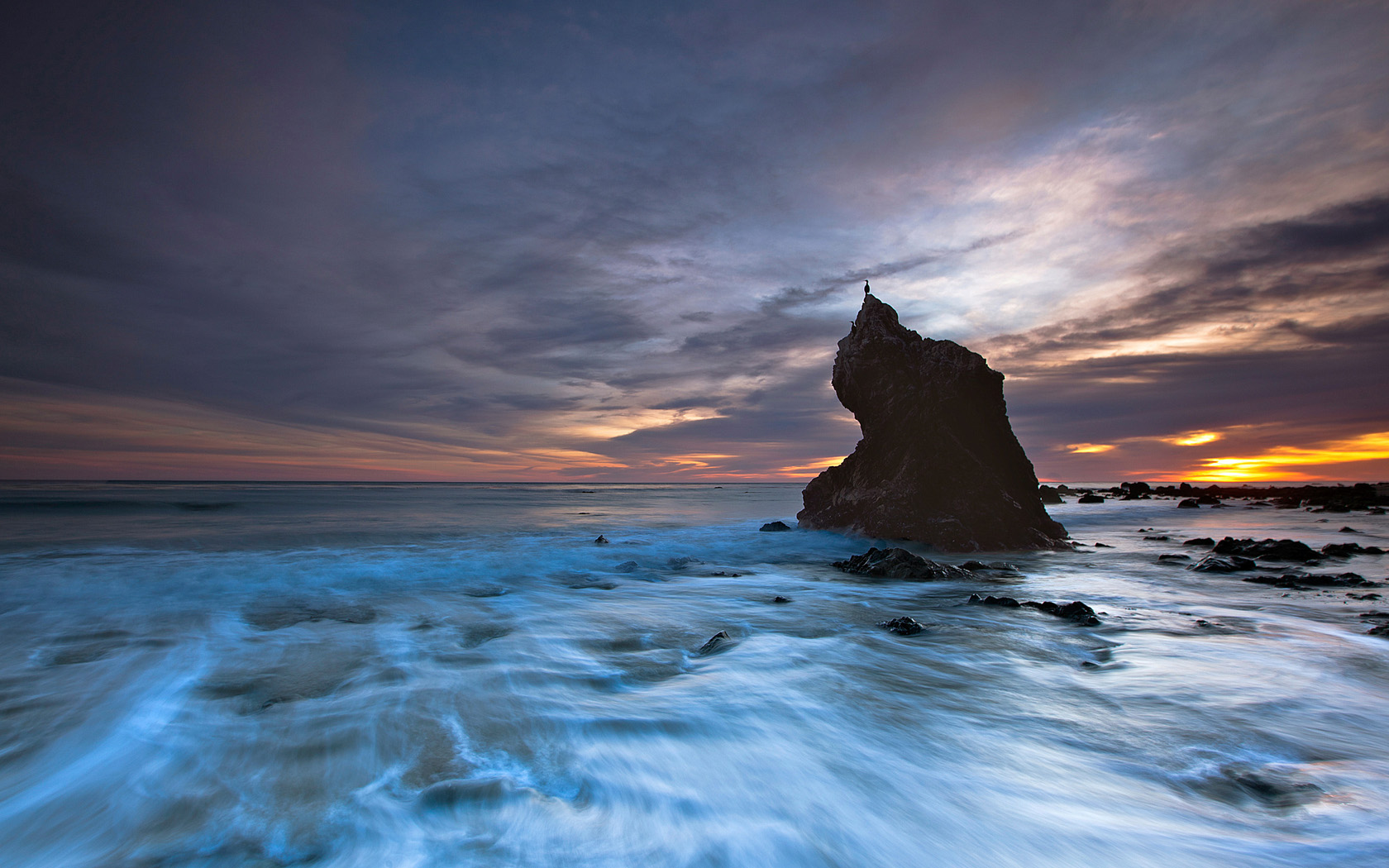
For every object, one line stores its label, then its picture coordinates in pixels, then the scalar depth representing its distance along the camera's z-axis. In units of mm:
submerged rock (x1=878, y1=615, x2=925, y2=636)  6773
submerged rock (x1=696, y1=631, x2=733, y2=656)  6402
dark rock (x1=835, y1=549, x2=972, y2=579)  10055
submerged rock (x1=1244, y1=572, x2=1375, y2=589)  8773
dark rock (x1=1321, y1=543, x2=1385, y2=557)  11994
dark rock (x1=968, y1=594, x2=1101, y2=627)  6875
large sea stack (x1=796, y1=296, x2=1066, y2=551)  13578
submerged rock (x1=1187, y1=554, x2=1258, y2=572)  10531
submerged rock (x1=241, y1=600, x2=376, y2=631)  7732
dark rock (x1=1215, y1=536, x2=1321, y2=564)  11539
